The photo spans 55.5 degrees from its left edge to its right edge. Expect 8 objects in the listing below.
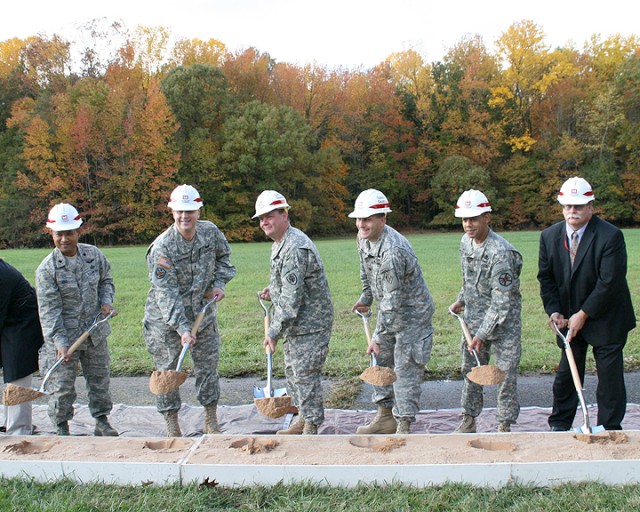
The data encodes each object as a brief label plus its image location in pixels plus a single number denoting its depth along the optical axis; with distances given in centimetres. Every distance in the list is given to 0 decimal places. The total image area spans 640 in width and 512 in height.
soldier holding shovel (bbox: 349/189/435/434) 486
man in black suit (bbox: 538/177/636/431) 463
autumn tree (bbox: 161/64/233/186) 3956
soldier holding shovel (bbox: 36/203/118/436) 495
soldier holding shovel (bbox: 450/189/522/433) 478
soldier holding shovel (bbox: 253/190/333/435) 480
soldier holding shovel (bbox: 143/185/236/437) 507
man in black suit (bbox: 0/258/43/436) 490
